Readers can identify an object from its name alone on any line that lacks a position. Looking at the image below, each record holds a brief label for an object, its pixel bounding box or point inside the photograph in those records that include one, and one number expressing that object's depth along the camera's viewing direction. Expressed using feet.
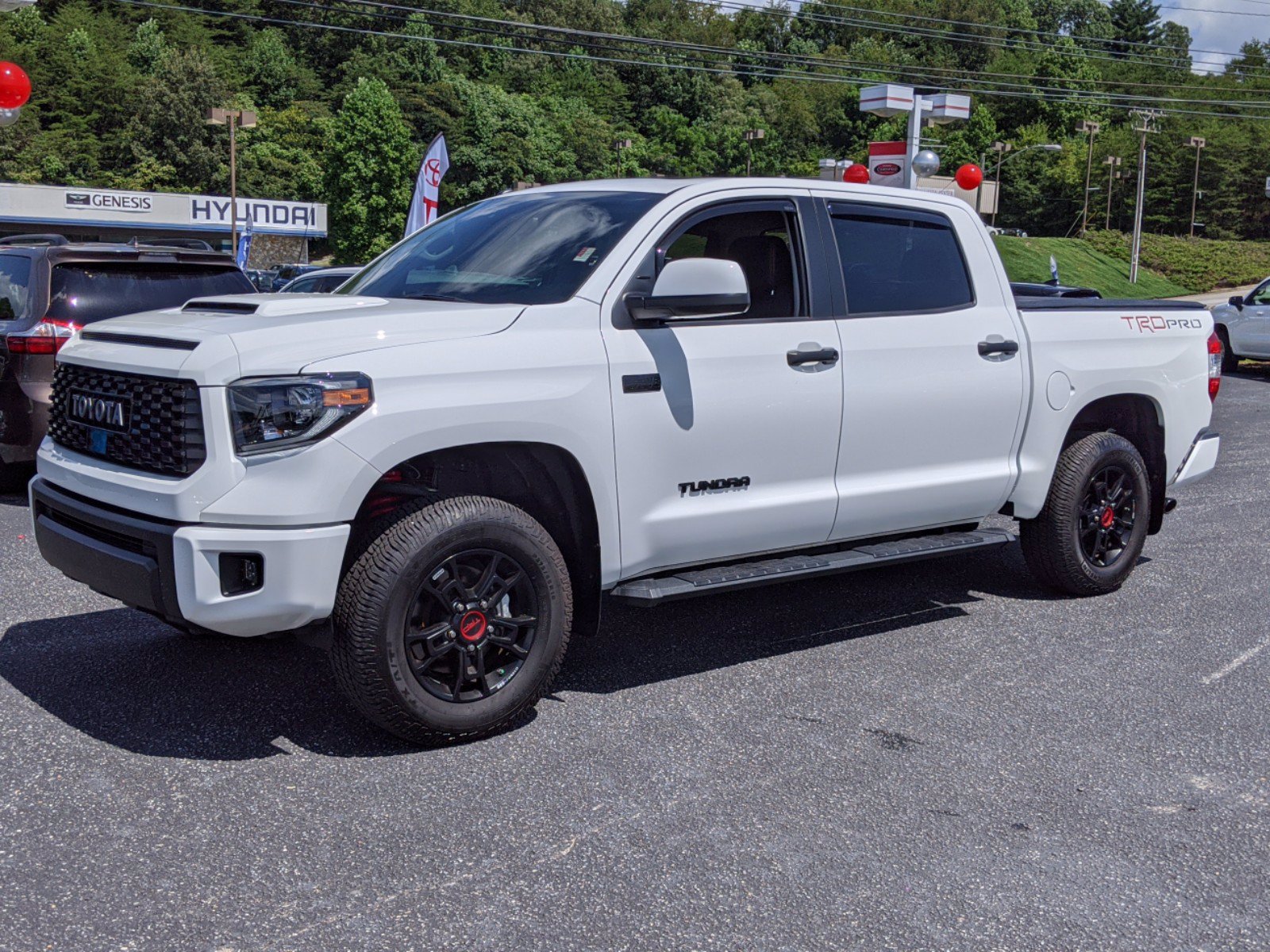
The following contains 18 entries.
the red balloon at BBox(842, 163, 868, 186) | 74.02
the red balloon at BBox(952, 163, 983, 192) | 90.02
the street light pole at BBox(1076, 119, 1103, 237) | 171.73
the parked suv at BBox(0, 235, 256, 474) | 26.45
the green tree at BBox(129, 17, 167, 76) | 324.60
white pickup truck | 13.11
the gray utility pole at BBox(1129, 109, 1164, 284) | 159.84
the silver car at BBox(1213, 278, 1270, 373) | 61.98
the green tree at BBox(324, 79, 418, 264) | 273.54
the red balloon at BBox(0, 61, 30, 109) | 57.77
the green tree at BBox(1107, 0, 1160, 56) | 503.61
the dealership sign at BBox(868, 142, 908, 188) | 69.82
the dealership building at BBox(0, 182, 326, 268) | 198.90
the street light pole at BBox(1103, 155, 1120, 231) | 252.01
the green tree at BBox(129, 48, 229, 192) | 288.71
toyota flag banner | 54.90
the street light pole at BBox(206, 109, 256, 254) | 153.99
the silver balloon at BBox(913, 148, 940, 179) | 71.00
